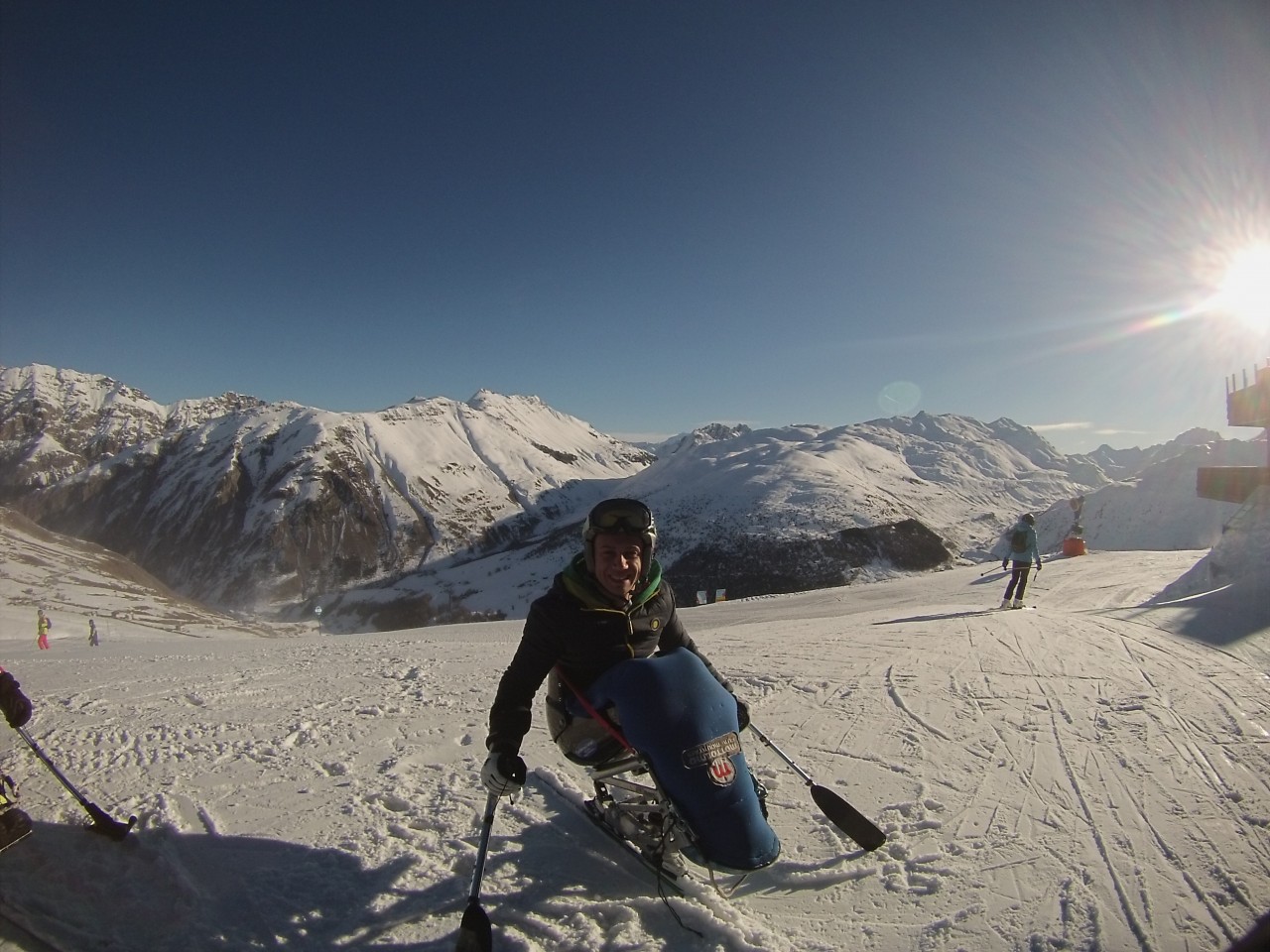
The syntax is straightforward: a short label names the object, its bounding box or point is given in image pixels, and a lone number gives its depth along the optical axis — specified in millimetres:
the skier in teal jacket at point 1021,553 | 13922
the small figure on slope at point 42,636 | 18375
